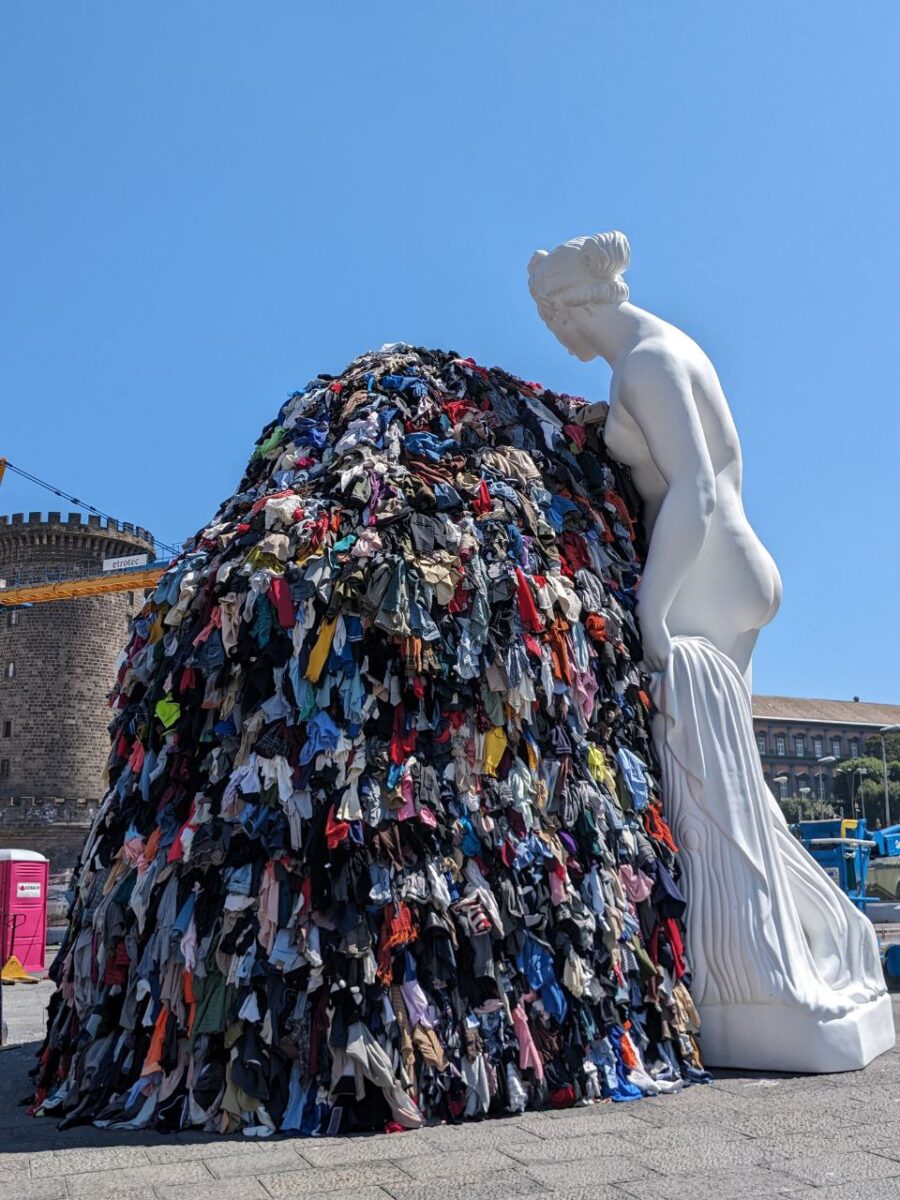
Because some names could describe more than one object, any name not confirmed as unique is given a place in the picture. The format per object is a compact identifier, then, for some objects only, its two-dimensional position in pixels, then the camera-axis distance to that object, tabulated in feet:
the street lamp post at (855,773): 218.65
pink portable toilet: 48.11
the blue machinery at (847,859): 66.64
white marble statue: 21.01
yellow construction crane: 182.91
